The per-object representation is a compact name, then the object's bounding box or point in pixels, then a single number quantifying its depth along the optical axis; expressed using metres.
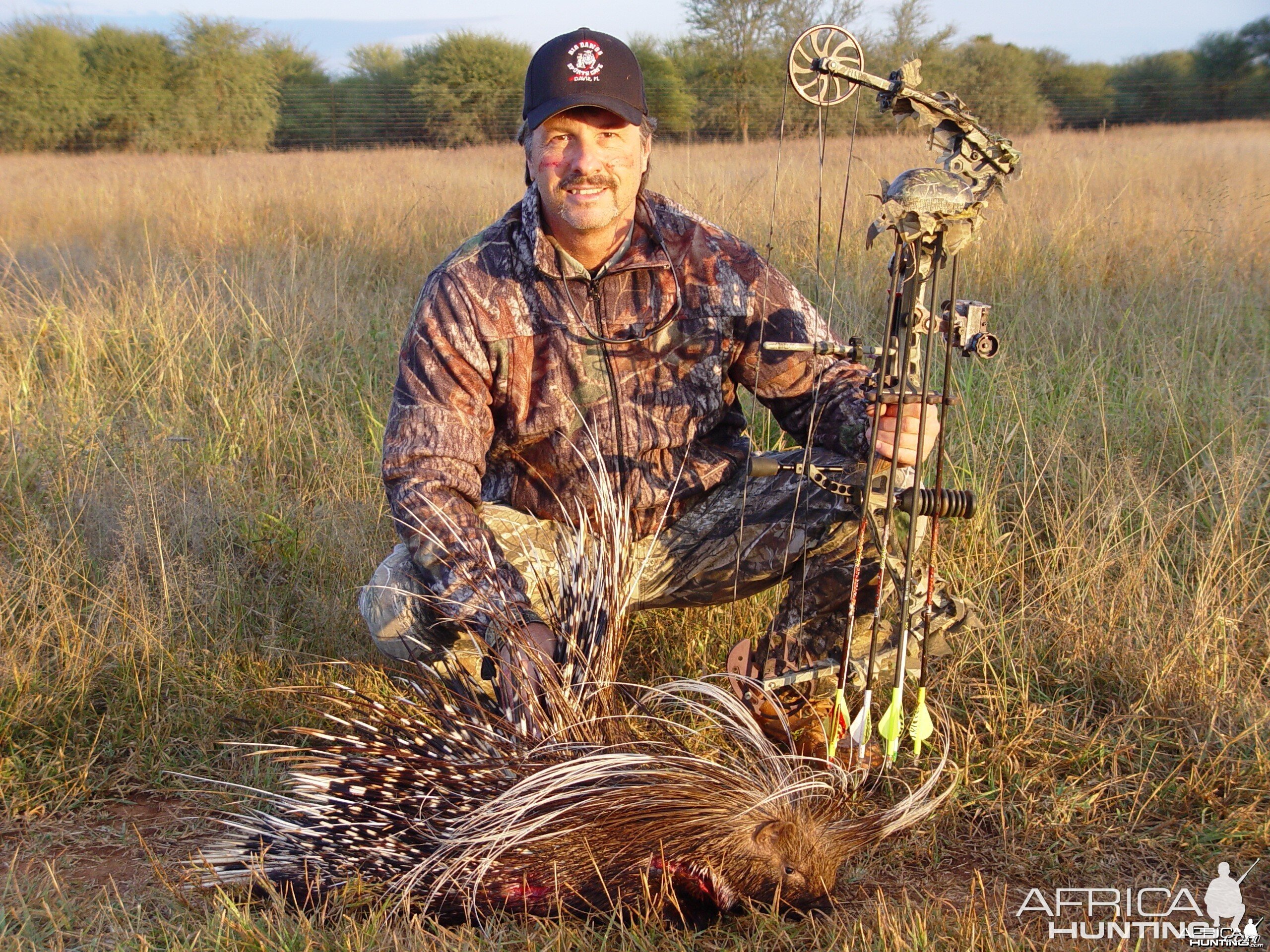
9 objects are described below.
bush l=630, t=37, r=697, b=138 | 14.32
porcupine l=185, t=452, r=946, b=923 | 2.29
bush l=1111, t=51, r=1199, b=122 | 18.22
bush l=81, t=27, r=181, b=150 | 17.52
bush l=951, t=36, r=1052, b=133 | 14.87
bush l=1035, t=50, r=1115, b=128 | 17.58
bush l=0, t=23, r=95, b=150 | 17.91
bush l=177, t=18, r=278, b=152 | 17.89
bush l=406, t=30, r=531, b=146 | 16.83
